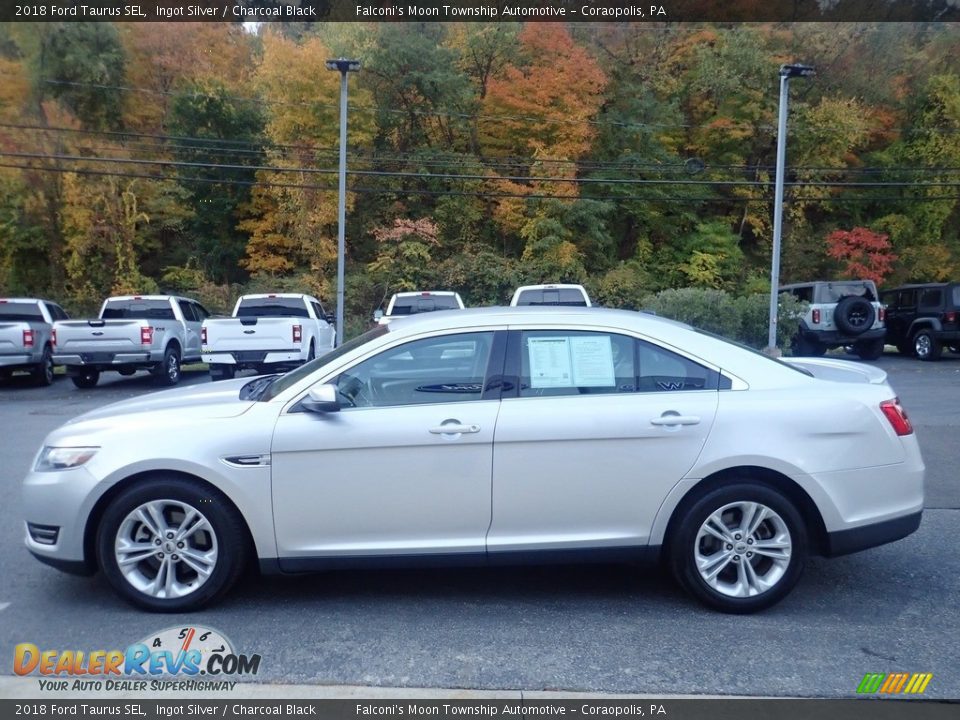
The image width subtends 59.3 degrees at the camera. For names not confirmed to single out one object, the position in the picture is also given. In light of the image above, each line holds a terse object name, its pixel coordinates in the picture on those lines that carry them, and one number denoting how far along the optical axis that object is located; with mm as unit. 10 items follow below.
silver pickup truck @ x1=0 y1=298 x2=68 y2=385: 16453
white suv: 20109
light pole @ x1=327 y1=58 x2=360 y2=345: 19891
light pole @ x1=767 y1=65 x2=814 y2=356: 19281
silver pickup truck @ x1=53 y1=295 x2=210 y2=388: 15836
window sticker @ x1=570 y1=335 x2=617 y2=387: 4781
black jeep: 20766
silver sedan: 4555
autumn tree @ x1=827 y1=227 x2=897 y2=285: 31391
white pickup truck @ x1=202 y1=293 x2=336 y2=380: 14984
